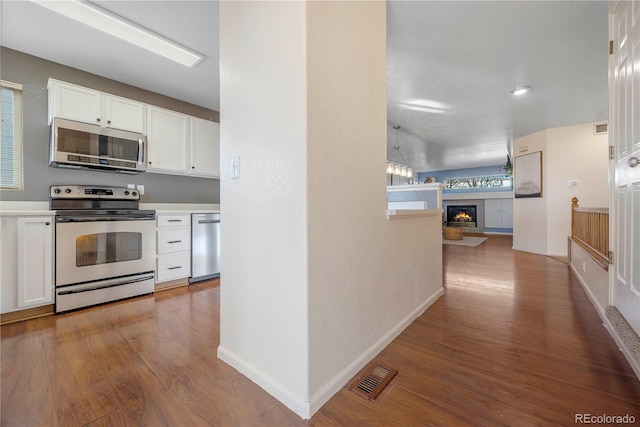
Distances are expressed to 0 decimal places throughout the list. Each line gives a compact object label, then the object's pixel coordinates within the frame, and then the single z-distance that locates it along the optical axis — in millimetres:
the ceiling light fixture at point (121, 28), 1921
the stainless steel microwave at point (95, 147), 2461
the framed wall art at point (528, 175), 5082
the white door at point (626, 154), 1414
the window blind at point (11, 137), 2385
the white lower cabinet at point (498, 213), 8828
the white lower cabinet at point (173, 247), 2938
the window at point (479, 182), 9402
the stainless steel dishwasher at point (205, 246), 3211
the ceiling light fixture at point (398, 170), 5043
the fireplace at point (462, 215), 9516
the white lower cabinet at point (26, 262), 2047
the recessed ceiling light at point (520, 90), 3278
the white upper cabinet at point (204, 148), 3521
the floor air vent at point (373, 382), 1283
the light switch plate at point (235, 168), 1489
